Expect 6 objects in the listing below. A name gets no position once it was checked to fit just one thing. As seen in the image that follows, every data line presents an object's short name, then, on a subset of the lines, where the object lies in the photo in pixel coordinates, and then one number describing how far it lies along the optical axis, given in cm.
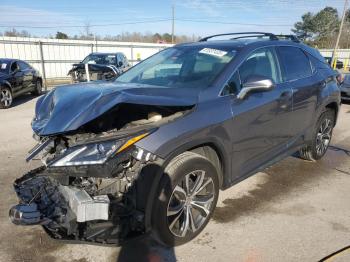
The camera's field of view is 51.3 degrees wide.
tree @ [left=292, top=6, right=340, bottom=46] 6550
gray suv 282
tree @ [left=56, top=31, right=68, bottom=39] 4823
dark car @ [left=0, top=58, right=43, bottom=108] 1121
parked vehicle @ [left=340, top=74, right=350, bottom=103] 1191
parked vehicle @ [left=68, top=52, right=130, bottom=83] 1317
